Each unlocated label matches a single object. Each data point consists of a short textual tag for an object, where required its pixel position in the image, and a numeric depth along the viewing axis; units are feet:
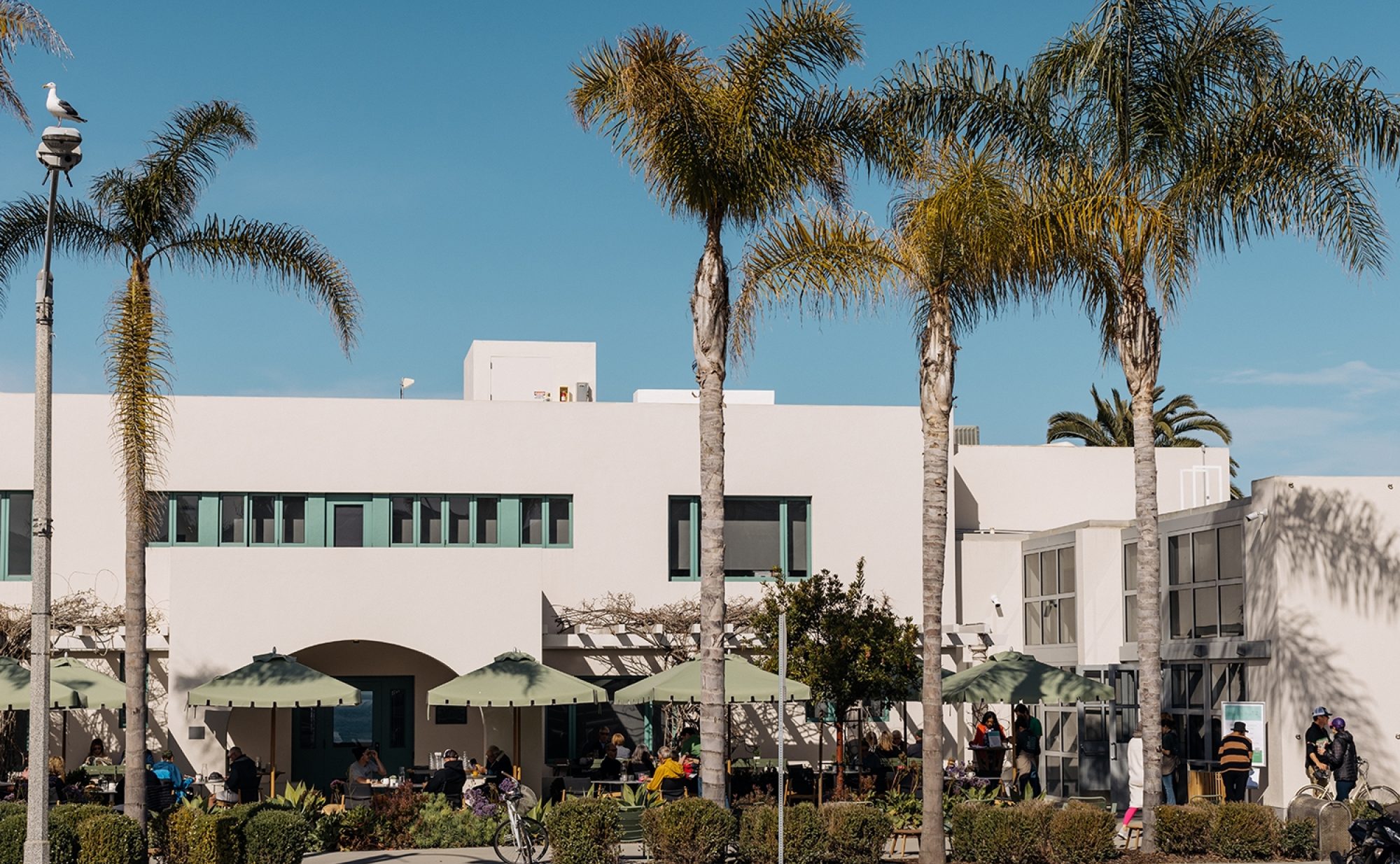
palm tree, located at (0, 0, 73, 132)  56.03
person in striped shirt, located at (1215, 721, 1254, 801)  72.69
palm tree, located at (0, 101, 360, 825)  61.26
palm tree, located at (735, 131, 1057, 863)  62.69
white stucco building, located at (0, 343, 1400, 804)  86.69
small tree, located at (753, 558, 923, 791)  79.20
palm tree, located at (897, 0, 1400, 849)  65.05
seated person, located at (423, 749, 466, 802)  74.28
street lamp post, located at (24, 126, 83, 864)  49.55
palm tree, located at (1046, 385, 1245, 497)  154.92
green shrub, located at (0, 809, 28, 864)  57.57
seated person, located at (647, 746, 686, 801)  73.15
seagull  49.80
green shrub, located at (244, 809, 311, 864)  59.82
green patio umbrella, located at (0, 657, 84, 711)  76.07
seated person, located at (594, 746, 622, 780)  84.64
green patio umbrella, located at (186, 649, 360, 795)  76.18
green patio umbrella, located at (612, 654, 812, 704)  78.48
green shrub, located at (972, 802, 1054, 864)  62.39
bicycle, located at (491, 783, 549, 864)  63.87
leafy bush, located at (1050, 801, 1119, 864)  62.08
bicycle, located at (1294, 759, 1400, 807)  67.41
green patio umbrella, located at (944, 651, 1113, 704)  81.46
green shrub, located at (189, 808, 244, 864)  59.06
